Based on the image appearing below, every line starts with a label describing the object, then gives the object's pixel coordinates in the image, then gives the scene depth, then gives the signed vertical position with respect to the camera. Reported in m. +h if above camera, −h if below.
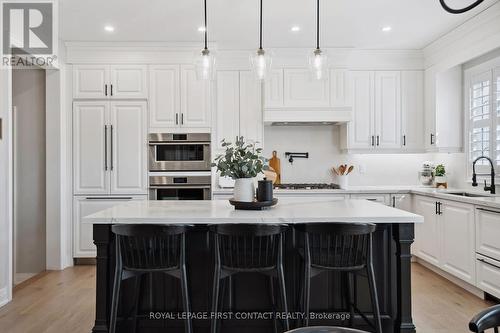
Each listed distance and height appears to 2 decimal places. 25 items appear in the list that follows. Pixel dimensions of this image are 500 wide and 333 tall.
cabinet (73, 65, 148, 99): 4.36 +1.02
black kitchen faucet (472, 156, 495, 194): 3.56 -0.17
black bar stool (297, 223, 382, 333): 1.99 -0.51
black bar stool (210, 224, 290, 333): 1.98 -0.51
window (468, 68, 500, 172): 3.79 +0.54
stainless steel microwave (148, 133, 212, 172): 4.34 +0.17
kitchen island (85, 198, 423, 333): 2.32 -0.80
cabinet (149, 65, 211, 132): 4.39 +0.81
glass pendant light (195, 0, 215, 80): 2.61 +0.74
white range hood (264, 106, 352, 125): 4.43 +0.62
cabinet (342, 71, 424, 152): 4.61 +0.70
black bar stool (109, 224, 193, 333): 2.00 -0.51
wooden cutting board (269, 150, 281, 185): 4.81 +0.01
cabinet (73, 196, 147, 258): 4.32 -0.60
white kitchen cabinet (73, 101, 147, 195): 4.35 +0.21
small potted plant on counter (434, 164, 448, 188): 4.46 -0.15
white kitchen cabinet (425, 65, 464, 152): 4.34 +0.66
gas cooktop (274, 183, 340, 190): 4.46 -0.26
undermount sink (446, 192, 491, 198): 3.61 -0.31
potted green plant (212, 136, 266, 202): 2.50 -0.02
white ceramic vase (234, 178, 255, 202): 2.52 -0.16
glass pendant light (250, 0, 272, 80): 2.59 +0.74
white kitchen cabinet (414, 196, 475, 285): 3.27 -0.72
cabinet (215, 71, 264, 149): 4.45 +0.72
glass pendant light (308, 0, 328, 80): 2.62 +0.74
